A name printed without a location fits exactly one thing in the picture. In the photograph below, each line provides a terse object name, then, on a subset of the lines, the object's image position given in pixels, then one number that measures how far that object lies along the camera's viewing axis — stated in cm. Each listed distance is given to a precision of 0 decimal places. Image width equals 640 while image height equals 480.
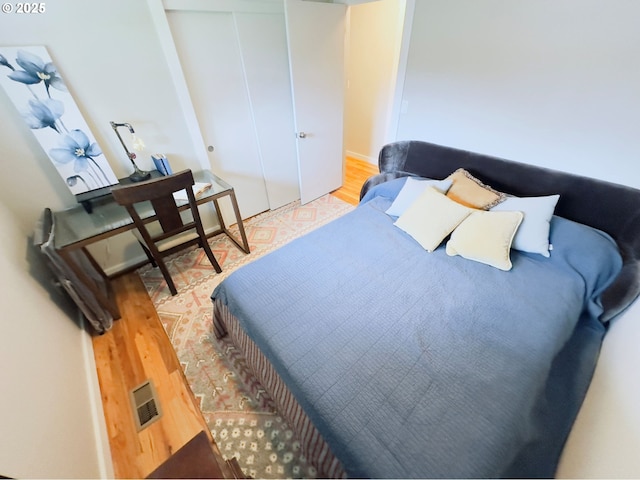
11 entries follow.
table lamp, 177
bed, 85
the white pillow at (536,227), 143
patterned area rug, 118
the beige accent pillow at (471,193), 166
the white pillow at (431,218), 159
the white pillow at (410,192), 184
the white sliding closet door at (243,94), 191
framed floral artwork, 141
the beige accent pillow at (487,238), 142
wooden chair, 152
